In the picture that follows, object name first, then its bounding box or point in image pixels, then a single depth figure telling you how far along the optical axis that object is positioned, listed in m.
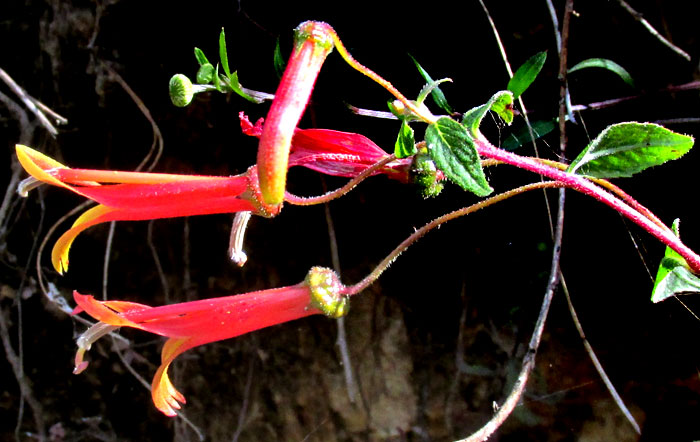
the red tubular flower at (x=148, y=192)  0.21
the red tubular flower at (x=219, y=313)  0.21
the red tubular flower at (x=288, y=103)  0.18
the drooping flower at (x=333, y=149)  0.22
